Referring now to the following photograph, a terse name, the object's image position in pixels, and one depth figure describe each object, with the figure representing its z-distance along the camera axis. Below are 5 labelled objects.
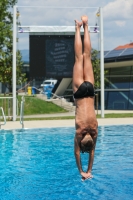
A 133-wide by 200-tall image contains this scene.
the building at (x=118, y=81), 35.42
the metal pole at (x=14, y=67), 21.58
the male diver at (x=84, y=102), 6.75
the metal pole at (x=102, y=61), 22.70
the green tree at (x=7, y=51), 23.06
